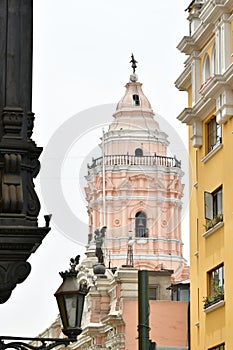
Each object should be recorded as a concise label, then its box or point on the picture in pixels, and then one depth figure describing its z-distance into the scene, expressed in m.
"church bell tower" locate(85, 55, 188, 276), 86.47
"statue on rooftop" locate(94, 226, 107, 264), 78.39
